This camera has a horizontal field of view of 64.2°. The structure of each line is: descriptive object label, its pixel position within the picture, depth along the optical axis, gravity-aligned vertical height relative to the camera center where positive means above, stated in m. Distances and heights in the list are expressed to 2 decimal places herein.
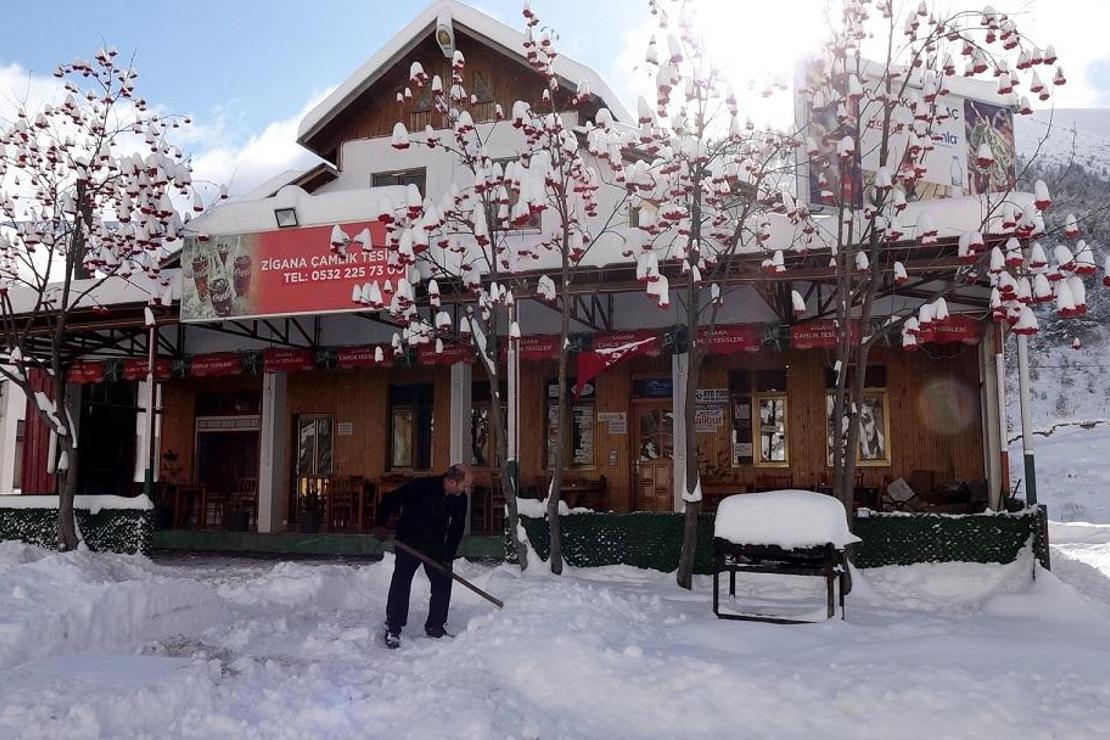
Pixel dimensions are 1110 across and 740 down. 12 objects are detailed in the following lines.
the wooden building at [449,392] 14.37 +1.06
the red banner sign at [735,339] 13.17 +1.61
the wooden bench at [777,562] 7.57 -1.01
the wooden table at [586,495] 15.04 -0.82
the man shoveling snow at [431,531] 7.84 -0.74
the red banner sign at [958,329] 12.04 +1.59
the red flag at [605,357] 13.45 +1.39
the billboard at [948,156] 10.52 +4.67
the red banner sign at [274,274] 13.05 +2.66
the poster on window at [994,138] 14.86 +5.38
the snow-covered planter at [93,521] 13.47 -1.11
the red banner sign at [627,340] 13.65 +1.69
